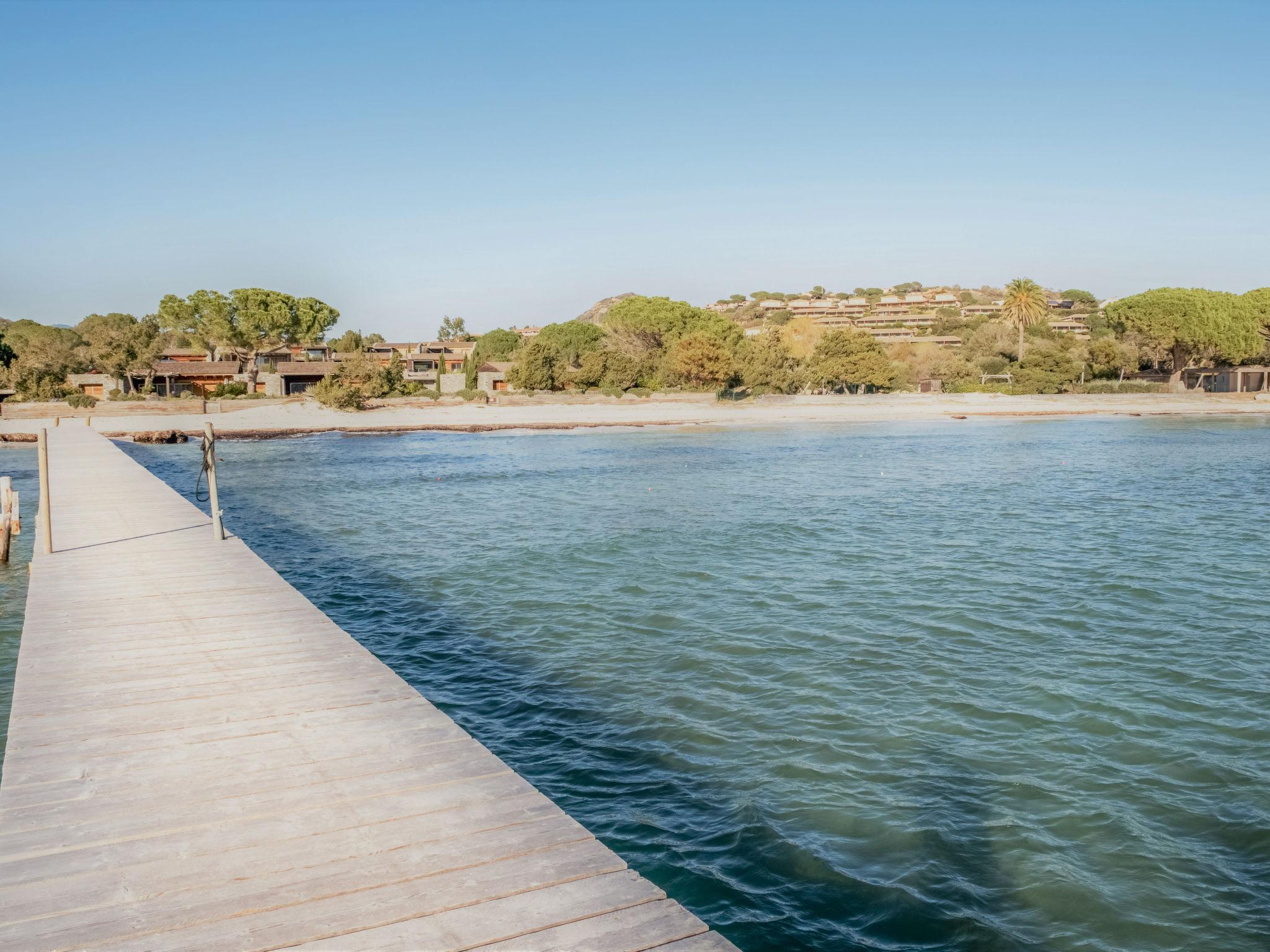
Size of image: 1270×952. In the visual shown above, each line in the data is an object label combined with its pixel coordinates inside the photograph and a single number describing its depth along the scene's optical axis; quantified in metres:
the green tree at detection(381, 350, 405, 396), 69.19
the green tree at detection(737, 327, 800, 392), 69.69
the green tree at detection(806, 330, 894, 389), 74.81
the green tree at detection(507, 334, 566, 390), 68.81
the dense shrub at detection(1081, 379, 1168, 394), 76.12
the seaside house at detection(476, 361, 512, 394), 78.44
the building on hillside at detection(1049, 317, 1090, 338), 141.12
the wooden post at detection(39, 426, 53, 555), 12.89
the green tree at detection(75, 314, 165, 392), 67.00
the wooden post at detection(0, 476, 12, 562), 16.42
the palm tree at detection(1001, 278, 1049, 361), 87.38
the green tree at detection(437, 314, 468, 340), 146.75
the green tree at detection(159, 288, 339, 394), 80.50
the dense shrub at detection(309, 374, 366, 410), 59.00
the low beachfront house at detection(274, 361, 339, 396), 78.88
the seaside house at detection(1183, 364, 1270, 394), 79.81
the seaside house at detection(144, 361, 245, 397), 75.88
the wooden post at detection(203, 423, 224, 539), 13.51
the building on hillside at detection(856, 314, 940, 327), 180.21
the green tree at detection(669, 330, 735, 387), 68.19
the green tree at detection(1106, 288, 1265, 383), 76.06
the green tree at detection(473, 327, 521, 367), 115.25
